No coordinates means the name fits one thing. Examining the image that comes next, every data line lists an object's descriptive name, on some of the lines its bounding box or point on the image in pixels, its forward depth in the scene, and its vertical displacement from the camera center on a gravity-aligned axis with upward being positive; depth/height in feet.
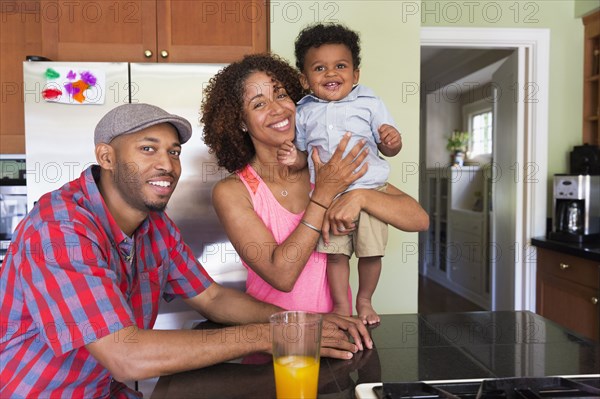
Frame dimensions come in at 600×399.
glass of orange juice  2.52 -0.90
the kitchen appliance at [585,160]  9.87 +0.39
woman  4.34 -0.10
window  19.80 +2.21
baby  4.83 +0.47
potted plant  20.48 +1.40
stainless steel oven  8.00 -0.38
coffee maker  9.46 -0.53
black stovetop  2.51 -1.06
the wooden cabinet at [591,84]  10.26 +1.95
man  3.04 -0.72
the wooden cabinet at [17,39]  8.09 +2.29
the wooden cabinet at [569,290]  8.72 -2.06
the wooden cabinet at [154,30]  7.29 +2.20
